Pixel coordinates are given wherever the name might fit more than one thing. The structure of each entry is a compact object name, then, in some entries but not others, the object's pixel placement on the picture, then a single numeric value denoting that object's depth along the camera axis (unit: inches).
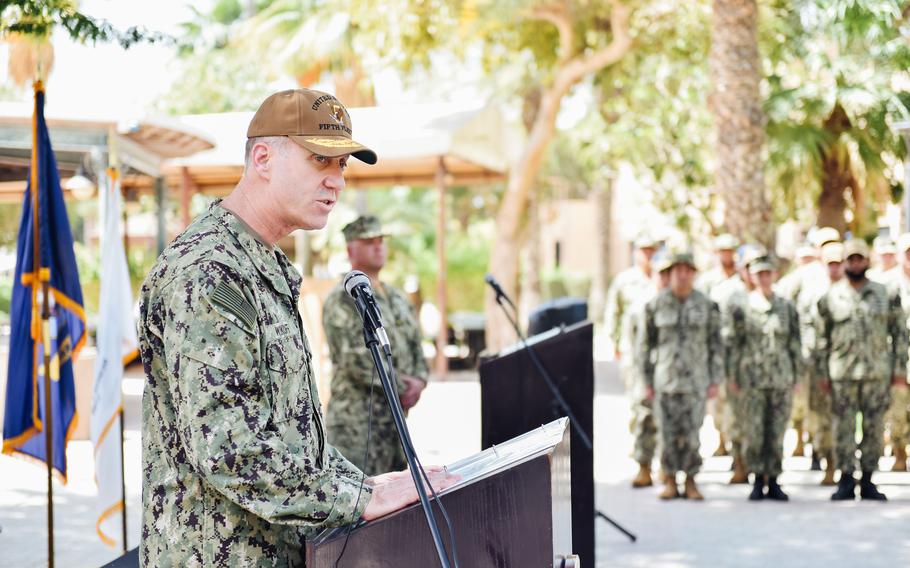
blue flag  236.1
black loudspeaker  321.4
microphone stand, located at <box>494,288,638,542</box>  224.2
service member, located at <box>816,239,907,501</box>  369.1
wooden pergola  323.8
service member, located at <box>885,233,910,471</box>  404.2
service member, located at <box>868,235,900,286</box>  425.4
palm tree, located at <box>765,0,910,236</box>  579.5
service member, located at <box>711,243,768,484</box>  380.8
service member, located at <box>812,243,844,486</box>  390.6
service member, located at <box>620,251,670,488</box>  379.2
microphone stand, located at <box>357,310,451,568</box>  96.7
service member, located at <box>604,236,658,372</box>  471.5
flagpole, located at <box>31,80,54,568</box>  230.4
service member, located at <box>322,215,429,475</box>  248.7
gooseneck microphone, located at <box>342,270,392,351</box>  108.6
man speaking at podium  94.7
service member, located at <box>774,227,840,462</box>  418.0
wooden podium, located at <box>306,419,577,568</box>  100.0
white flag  249.4
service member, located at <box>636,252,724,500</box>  360.5
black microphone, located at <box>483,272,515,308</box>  216.4
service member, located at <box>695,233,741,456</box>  396.5
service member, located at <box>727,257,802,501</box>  362.9
